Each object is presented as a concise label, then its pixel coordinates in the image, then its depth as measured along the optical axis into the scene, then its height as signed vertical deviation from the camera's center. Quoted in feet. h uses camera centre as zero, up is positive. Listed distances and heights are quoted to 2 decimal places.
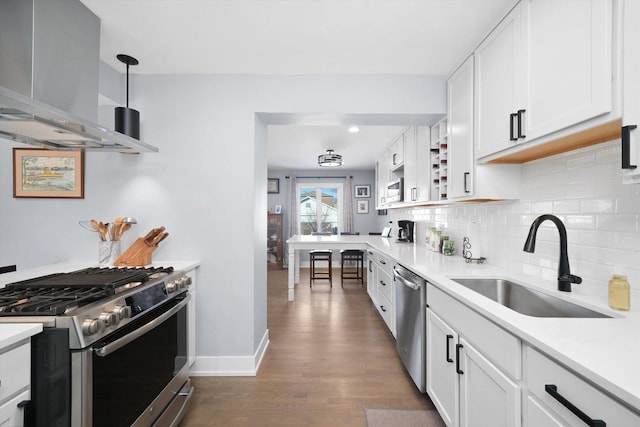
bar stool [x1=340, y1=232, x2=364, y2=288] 17.77 -2.52
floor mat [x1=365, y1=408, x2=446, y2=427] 5.88 -4.21
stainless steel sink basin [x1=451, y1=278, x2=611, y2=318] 4.37 -1.44
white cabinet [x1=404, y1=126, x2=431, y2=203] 10.14 +2.04
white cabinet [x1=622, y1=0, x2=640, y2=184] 3.10 +1.40
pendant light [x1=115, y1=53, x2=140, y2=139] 7.07 +2.36
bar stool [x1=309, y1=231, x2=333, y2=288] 17.21 -2.50
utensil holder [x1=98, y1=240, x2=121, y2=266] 7.12 -0.96
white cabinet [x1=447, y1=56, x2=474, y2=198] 6.64 +2.13
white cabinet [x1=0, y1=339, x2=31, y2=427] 3.02 -1.84
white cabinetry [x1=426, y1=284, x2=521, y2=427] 3.58 -2.27
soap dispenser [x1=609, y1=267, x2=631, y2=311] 3.82 -0.99
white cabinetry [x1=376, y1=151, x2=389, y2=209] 16.79 +2.37
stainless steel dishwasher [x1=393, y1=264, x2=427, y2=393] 6.48 -2.59
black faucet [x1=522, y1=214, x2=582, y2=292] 4.54 -0.57
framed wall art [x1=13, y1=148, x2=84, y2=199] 7.54 +1.05
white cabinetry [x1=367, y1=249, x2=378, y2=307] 12.59 -2.77
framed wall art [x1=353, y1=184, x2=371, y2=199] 24.32 +2.17
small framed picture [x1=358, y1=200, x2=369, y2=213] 24.40 +0.83
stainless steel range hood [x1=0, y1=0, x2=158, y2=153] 4.10 +2.21
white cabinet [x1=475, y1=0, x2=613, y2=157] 3.53 +2.24
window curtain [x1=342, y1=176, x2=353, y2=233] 23.99 +0.80
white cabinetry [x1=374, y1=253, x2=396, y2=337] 9.56 -2.71
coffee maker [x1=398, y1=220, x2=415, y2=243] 13.80 -0.66
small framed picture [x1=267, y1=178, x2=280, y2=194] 24.19 +2.53
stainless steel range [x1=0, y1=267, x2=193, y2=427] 3.53 -1.86
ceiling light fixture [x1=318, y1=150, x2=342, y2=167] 14.92 +2.94
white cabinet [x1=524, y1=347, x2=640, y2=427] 2.36 -1.67
